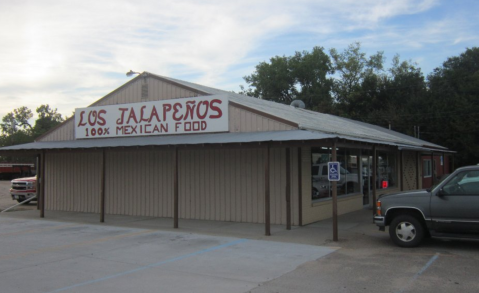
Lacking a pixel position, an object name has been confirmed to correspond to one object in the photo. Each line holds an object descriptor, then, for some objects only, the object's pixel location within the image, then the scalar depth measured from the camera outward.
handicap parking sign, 10.38
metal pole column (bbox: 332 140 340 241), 10.39
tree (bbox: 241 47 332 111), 55.56
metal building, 12.83
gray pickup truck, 8.71
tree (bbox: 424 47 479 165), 37.00
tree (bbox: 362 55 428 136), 41.00
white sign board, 14.15
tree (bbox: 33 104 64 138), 84.25
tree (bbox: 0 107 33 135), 105.97
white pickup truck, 21.09
